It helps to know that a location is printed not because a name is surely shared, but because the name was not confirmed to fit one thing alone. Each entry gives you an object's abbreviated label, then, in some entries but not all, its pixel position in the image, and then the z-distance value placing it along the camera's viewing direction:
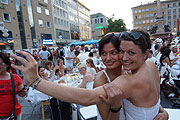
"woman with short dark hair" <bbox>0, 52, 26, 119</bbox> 2.04
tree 47.91
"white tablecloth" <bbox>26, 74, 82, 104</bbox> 3.64
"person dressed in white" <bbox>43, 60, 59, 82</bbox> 4.45
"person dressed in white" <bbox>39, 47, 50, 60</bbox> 10.62
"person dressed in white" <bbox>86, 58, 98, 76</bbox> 4.62
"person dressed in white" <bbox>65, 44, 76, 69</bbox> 7.31
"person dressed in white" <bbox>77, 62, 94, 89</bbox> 3.48
